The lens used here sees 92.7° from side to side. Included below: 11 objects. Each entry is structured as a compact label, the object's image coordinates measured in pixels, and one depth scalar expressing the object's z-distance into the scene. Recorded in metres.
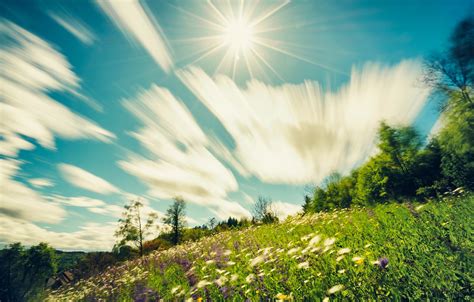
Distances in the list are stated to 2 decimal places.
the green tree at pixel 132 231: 44.19
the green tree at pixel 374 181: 32.88
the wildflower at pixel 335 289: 2.32
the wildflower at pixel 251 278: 3.68
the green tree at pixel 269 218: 17.77
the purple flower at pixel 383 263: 2.55
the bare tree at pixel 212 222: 76.23
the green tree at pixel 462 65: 22.91
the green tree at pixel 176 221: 54.59
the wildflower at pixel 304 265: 3.18
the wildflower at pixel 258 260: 4.01
